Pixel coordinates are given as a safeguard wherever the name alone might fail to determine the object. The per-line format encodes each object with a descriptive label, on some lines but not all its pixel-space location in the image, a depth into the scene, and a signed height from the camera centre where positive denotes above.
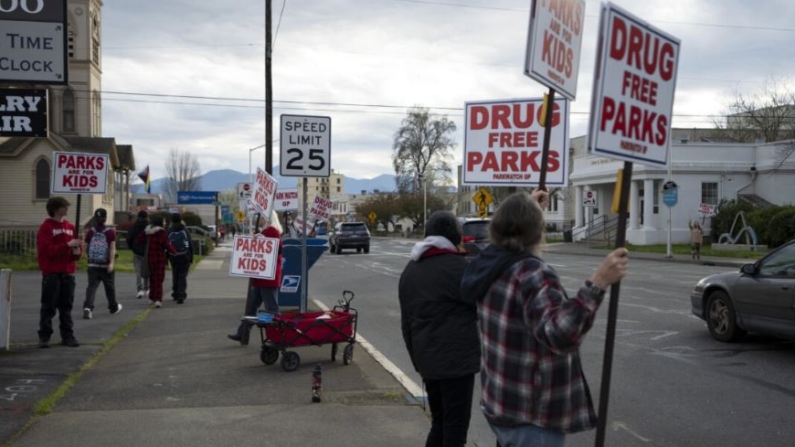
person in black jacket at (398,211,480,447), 4.62 -0.88
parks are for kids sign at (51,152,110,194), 11.46 -0.22
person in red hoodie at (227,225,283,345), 10.73 -1.79
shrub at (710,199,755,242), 40.62 -1.30
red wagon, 8.93 -1.82
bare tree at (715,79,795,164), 57.03 +5.13
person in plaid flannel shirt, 3.32 -0.67
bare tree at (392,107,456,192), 91.02 +3.23
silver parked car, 10.02 -1.42
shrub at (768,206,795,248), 36.09 -1.52
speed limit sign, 11.54 +0.33
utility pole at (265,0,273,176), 21.23 +1.79
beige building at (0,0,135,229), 40.16 +0.62
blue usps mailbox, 13.99 -1.70
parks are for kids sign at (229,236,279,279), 11.02 -1.26
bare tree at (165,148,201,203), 120.81 -2.41
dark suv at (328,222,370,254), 42.41 -3.42
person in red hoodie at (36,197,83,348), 10.12 -1.37
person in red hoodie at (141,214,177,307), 15.50 -1.80
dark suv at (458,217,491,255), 19.44 -1.33
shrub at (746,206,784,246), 37.53 -1.38
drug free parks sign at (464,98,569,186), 7.41 +0.35
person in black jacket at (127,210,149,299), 16.25 -1.58
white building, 43.75 +0.51
